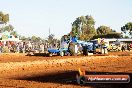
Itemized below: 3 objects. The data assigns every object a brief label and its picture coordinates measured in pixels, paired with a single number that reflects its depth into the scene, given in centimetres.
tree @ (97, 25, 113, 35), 12606
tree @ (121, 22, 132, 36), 12144
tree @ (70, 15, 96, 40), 10349
